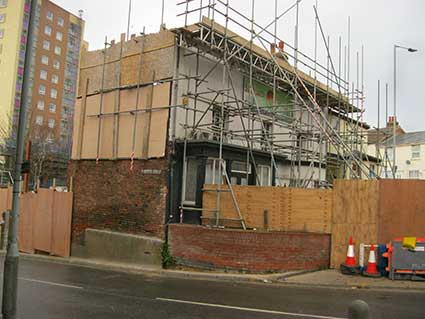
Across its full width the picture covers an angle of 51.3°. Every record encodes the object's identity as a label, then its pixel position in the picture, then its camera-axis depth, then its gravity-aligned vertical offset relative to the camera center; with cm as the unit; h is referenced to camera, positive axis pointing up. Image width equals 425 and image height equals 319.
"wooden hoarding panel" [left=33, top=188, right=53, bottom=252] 1806 -103
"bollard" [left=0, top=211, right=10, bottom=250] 2021 -196
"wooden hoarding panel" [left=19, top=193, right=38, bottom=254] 1866 -111
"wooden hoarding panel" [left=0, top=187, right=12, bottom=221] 2169 -21
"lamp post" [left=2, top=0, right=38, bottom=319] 671 -24
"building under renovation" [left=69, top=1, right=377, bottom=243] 1526 +288
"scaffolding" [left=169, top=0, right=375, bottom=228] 1514 +480
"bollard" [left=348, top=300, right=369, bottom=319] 314 -71
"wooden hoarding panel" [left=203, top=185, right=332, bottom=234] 1341 -1
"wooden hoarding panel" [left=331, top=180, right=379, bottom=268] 1305 -9
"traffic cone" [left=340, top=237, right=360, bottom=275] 1238 -151
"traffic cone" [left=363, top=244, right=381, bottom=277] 1220 -148
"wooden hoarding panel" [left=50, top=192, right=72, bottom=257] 1756 -108
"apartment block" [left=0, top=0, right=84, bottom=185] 7031 +2294
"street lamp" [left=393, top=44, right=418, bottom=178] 1720 +501
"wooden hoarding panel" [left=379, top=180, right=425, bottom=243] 1271 +13
